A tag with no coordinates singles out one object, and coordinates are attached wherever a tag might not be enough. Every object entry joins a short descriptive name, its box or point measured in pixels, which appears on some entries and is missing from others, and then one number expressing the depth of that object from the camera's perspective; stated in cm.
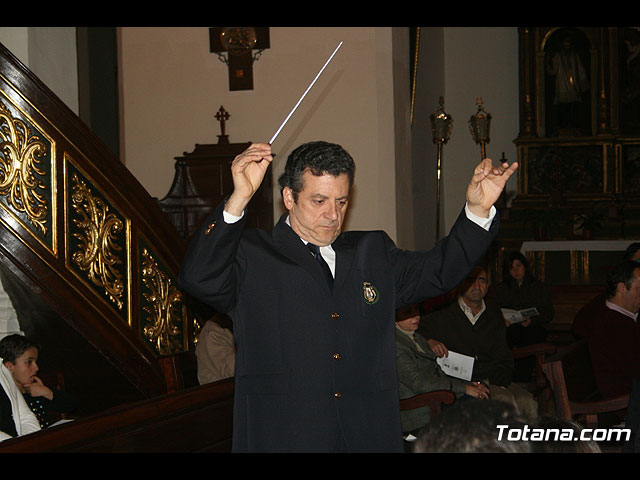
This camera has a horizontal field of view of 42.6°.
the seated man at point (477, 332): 586
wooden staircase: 397
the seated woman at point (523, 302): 748
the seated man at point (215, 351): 452
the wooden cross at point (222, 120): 736
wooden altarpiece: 1399
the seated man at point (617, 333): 480
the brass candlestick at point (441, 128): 901
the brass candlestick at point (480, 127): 1053
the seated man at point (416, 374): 483
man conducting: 226
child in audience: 415
